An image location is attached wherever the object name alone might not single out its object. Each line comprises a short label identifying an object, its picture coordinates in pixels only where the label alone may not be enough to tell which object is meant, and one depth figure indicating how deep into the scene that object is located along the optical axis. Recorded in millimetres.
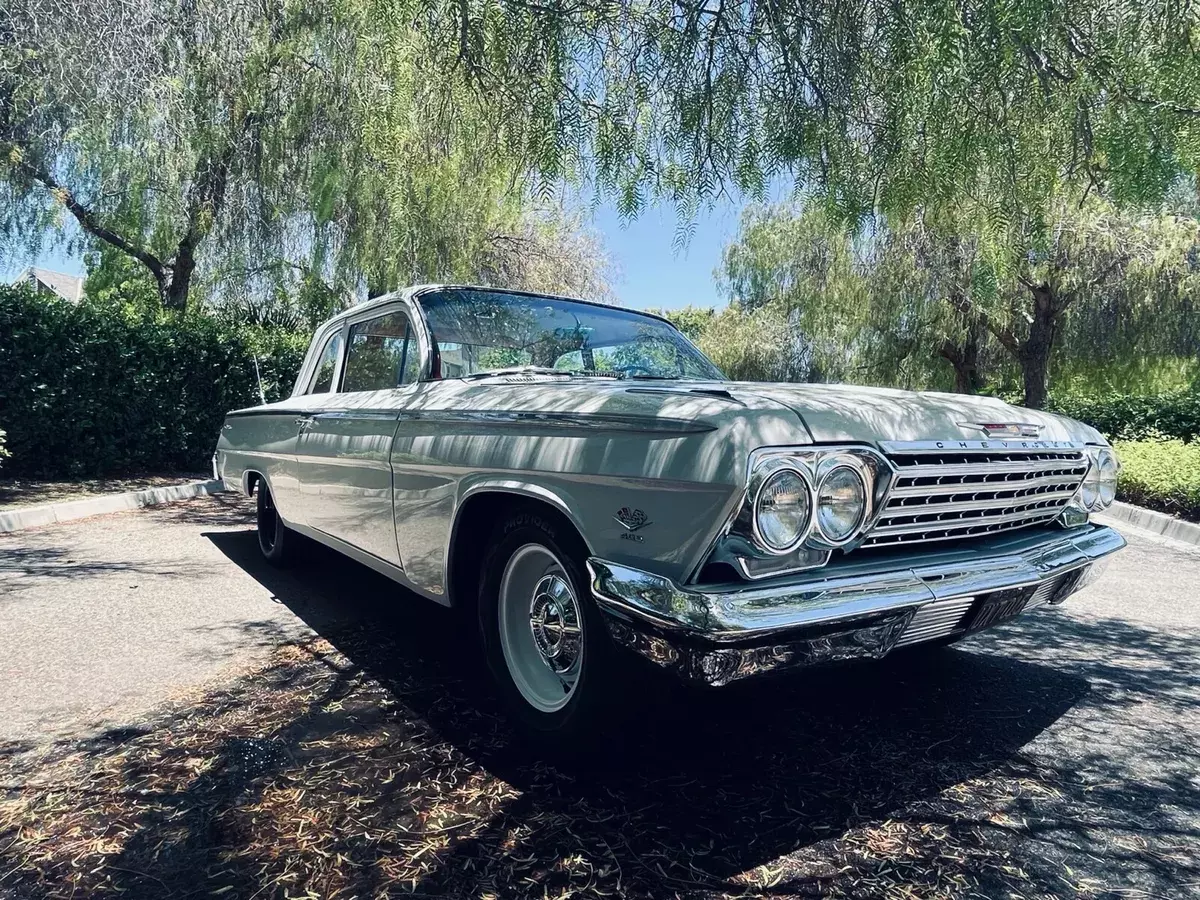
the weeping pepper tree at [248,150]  5520
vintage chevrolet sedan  2064
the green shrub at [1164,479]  8781
